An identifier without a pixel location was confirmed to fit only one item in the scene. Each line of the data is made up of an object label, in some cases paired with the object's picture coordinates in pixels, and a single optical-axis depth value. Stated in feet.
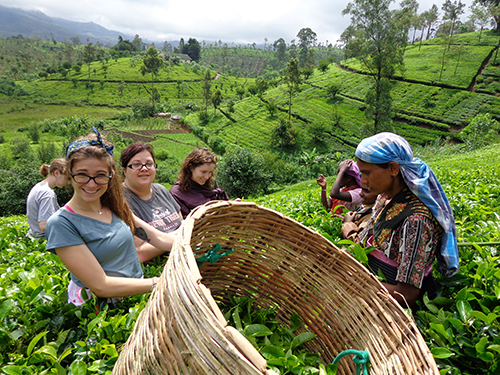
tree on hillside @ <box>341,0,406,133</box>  77.05
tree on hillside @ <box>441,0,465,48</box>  205.61
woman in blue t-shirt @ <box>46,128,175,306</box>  4.81
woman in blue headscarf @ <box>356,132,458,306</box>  5.11
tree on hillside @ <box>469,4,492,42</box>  168.86
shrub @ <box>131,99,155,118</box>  202.39
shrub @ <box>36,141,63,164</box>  110.11
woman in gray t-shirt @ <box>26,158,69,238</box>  13.32
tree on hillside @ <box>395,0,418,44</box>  78.93
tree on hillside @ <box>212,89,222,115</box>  183.42
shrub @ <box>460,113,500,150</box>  75.18
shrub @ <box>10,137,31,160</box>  121.49
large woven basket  2.41
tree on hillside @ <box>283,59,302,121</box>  135.13
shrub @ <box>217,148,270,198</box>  69.36
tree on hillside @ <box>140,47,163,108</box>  232.32
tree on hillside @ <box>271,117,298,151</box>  132.05
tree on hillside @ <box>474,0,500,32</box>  156.72
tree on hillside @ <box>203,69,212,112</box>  183.21
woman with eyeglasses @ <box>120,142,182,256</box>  8.75
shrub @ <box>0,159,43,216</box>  60.70
